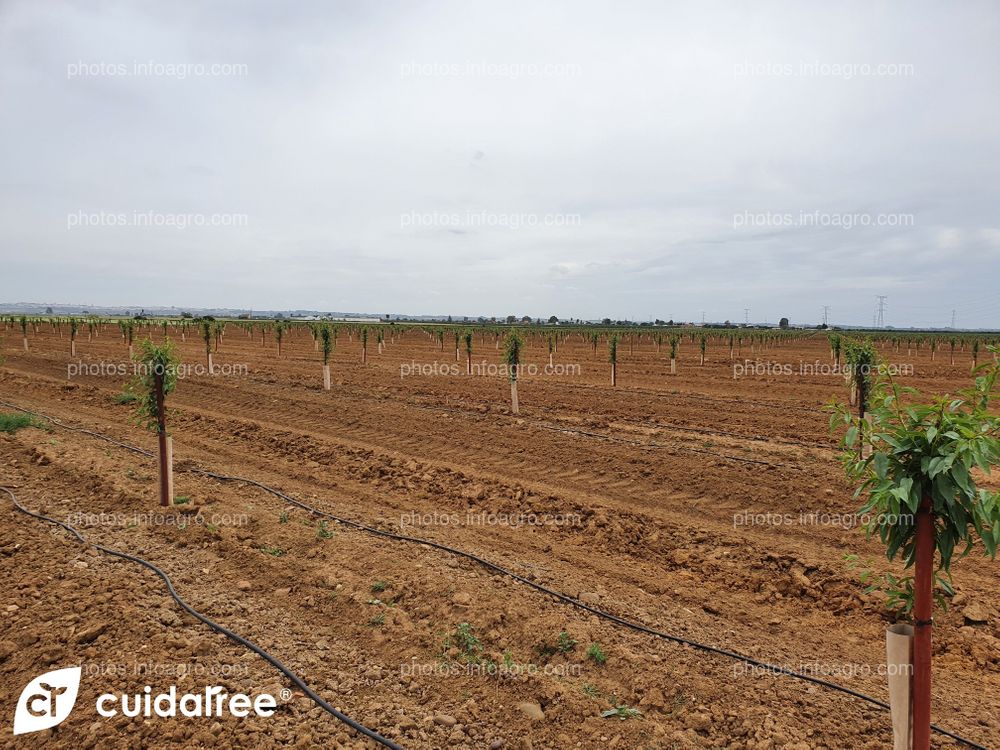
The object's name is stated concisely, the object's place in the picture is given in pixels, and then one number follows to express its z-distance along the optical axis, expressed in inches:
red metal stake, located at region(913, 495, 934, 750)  114.3
